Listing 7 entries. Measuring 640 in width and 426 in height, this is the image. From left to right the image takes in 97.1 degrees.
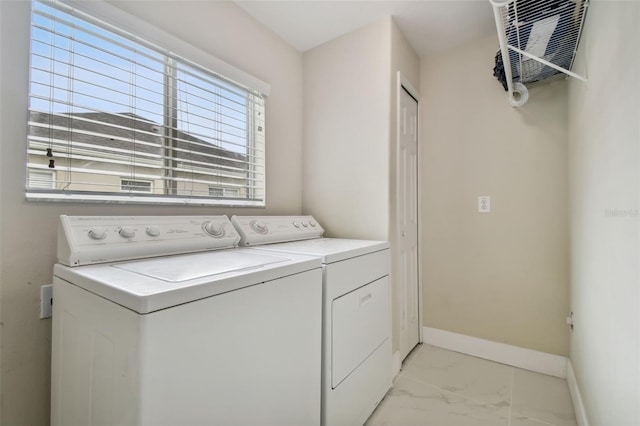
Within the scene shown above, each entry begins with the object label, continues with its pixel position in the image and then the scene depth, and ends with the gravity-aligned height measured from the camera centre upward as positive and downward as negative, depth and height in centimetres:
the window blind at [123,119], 112 +48
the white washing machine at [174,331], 68 -33
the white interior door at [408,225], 208 -6
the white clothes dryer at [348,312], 123 -47
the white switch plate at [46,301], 109 -33
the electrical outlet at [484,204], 219 +11
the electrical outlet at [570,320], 181 -66
